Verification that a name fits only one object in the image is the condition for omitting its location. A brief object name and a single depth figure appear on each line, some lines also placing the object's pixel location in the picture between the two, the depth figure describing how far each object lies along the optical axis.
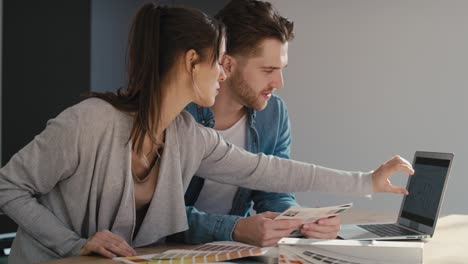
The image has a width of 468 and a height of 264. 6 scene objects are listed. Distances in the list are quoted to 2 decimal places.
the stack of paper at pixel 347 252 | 1.96
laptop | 2.37
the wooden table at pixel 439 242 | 2.11
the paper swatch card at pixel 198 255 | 2.03
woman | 2.14
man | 2.69
